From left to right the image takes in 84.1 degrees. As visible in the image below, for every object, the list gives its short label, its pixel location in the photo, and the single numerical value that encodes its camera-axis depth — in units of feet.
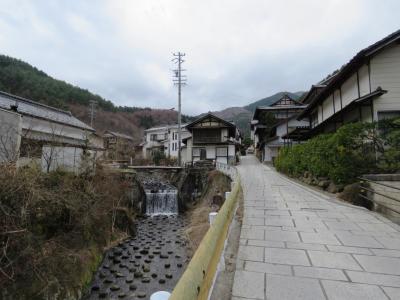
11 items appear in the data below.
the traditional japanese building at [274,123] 104.22
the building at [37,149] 27.81
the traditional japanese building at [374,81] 34.30
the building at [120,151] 66.39
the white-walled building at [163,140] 138.31
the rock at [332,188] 30.94
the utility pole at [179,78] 94.24
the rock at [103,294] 23.33
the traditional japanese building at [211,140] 107.45
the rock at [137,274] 27.52
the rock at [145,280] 26.58
